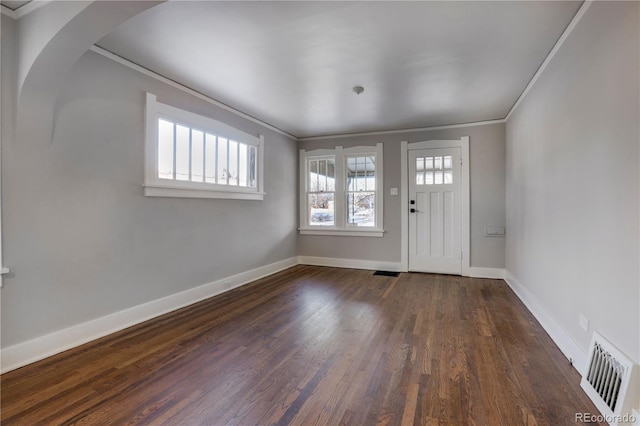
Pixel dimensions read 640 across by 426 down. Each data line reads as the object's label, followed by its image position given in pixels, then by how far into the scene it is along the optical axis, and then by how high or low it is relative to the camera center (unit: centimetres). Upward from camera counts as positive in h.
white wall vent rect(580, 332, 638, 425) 140 -87
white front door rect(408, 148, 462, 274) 482 +3
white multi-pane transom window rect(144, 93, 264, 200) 301 +67
